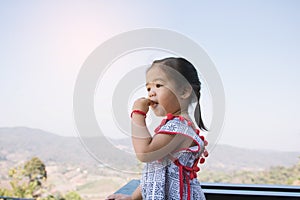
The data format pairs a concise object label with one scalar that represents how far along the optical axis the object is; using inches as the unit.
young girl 21.3
